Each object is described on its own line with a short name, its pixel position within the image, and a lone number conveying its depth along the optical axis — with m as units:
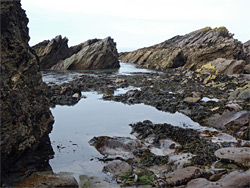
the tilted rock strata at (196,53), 47.94
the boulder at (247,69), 34.10
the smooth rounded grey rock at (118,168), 7.95
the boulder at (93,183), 7.09
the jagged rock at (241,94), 18.58
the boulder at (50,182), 6.53
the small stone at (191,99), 18.25
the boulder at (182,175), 6.60
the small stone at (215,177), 6.51
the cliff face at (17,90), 6.74
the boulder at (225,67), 33.47
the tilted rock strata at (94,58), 59.00
